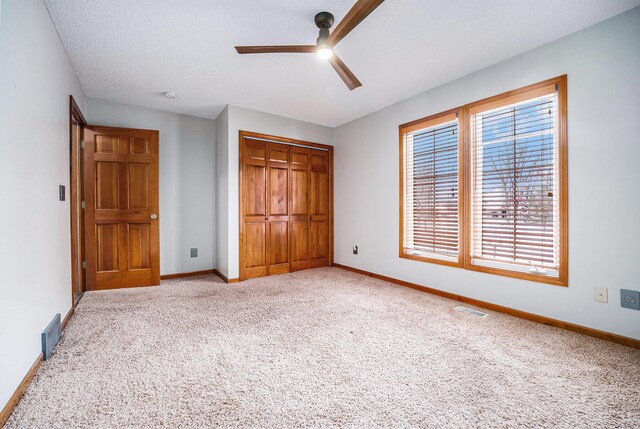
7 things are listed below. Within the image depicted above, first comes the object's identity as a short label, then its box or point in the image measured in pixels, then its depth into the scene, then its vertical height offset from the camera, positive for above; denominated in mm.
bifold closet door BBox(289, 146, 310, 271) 4777 +42
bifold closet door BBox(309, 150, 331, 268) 5012 +24
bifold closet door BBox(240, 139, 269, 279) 4266 +27
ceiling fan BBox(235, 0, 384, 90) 1919 +1272
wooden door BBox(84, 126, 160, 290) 3605 +73
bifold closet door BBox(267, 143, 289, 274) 4535 +42
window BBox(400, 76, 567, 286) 2590 +266
